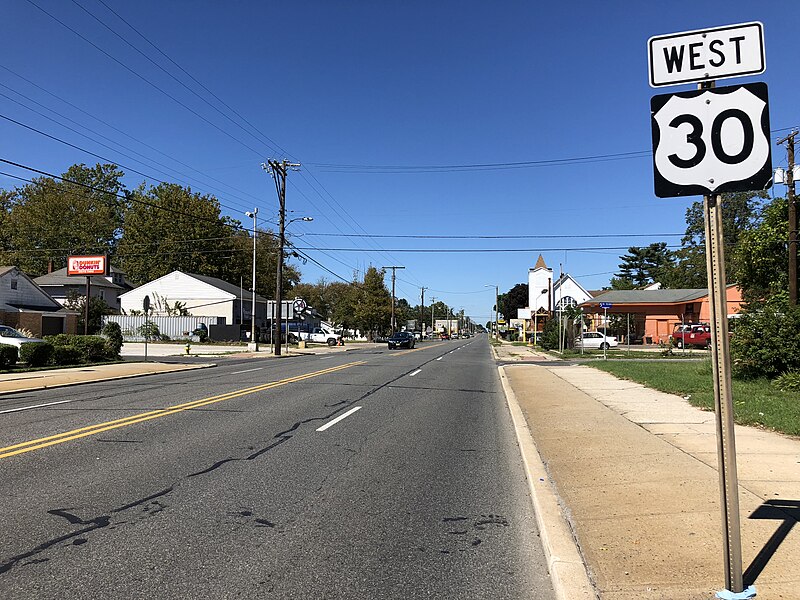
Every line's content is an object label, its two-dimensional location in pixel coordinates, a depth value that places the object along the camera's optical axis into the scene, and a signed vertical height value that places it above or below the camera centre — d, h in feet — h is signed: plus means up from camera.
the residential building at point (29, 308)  151.74 +7.21
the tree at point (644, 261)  338.34 +40.06
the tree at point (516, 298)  392.27 +23.42
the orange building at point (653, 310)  182.50 +7.40
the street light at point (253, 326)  140.65 +1.91
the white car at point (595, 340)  163.73 -1.74
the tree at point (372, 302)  264.72 +14.09
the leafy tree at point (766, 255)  65.57 +8.52
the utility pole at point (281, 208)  126.24 +26.54
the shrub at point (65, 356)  78.79 -2.74
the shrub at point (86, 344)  85.97 -1.23
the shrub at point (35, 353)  73.77 -2.15
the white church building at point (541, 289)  237.04 +20.45
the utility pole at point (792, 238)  62.54 +9.89
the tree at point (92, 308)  179.11 +8.26
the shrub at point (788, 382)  43.19 -3.52
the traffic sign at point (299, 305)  163.32 +7.91
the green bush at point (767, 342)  47.19 -0.72
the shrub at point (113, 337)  92.02 -0.28
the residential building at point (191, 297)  204.64 +12.89
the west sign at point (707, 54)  12.42 +5.81
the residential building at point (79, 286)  208.95 +17.22
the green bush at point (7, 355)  70.85 -2.30
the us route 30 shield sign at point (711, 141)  11.77 +3.79
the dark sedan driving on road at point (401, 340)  168.96 -1.57
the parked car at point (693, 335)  138.21 -0.37
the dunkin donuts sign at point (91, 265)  124.72 +14.50
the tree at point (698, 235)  212.64 +37.13
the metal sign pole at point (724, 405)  11.46 -1.38
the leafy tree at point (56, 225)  245.65 +45.77
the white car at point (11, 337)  79.97 -0.21
